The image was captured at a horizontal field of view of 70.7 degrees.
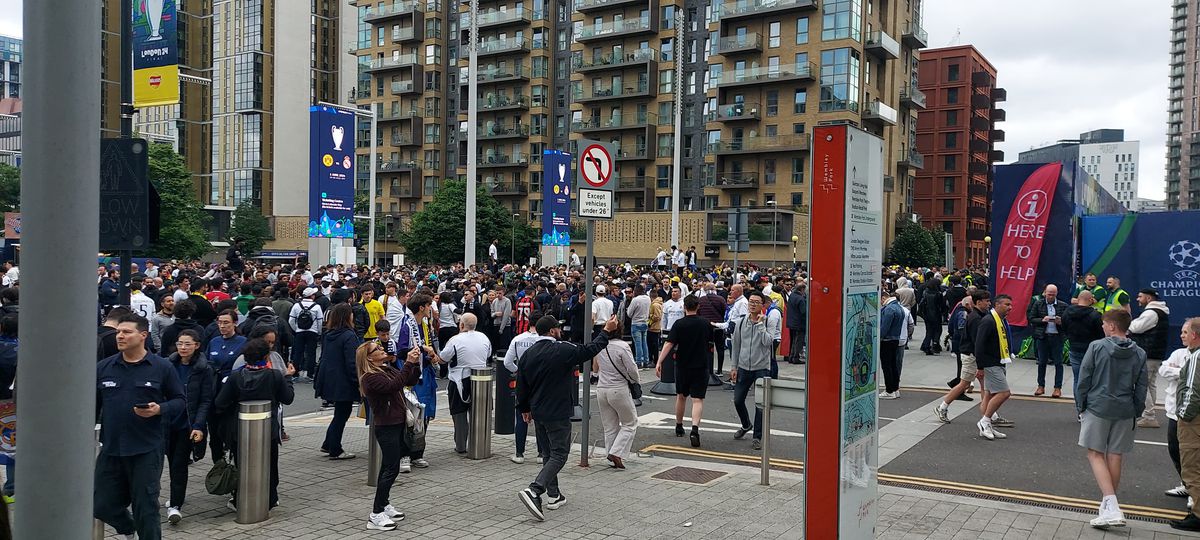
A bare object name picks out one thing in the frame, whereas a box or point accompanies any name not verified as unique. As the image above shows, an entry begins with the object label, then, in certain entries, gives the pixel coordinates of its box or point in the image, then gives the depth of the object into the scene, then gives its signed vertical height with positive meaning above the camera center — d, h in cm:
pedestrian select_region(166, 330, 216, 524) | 716 -157
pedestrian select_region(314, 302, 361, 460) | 934 -151
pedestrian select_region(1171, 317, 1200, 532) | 705 -144
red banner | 1839 +27
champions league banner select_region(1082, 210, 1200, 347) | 1716 -1
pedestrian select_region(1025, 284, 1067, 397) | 1418 -129
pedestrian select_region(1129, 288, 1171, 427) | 1120 -114
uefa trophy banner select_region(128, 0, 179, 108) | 859 +184
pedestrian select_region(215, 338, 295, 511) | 725 -133
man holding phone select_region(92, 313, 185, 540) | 586 -139
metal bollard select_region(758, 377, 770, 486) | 818 -184
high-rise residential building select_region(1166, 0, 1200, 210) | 14475 +2490
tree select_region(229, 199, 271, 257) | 7631 +56
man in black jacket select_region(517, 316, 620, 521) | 772 -140
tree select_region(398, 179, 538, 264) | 6569 +93
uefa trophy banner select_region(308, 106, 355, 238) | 2383 +187
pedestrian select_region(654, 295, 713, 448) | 1055 -132
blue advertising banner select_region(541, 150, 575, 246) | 2961 +167
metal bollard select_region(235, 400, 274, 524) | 709 -189
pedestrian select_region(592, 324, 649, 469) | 906 -165
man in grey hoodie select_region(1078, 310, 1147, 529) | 708 -125
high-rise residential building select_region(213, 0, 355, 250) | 9088 +1602
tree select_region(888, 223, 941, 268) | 6165 +6
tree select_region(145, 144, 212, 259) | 6041 +168
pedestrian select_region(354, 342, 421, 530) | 696 -146
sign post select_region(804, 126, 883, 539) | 493 -48
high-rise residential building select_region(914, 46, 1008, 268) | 8300 +1108
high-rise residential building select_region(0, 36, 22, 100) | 18738 +3648
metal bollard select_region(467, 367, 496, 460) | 963 -199
